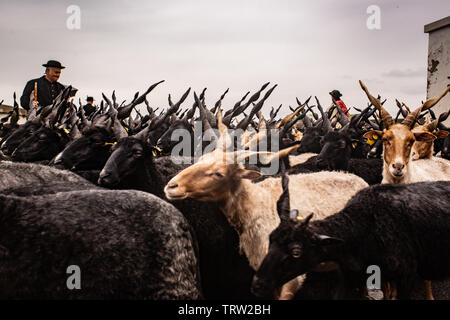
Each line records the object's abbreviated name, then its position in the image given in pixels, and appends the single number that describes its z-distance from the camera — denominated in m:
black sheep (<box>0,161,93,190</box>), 5.17
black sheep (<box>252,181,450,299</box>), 3.16
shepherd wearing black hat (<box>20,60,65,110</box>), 10.34
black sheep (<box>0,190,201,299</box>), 2.71
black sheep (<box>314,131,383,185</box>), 7.18
